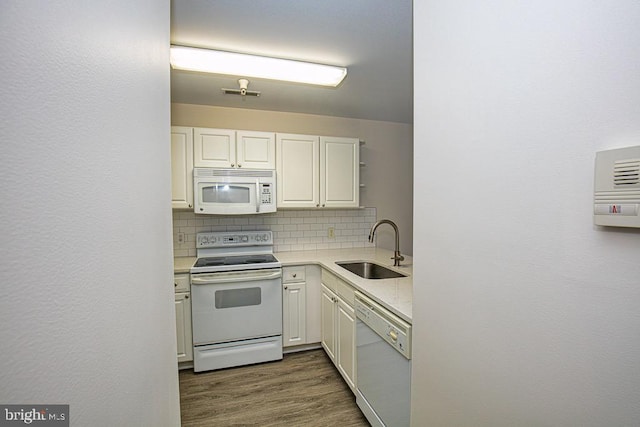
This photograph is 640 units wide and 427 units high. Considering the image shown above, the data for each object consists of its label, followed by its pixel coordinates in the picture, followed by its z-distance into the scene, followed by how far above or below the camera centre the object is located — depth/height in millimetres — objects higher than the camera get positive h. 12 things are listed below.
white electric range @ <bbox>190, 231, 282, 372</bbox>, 2354 -929
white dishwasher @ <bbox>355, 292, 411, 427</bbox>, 1309 -865
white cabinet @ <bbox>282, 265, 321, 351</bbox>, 2623 -958
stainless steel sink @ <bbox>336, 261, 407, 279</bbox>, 2535 -590
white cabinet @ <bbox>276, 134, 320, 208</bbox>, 2773 +354
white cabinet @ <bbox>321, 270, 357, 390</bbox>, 1978 -957
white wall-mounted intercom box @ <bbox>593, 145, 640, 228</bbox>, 510 +33
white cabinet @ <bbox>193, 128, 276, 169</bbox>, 2541 +535
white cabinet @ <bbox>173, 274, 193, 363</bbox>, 2328 -936
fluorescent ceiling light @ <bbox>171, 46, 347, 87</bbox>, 1801 +971
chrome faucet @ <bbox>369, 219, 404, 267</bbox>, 2347 -435
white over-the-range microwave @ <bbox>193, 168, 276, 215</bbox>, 2486 +135
